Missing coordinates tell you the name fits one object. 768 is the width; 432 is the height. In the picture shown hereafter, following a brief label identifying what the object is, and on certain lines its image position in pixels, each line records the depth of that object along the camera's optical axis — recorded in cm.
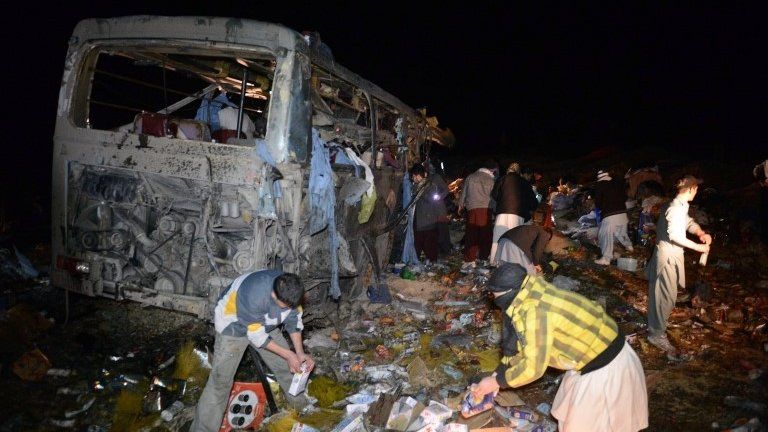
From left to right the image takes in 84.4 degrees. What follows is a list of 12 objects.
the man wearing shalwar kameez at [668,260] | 430
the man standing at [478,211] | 756
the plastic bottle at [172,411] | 319
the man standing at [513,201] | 678
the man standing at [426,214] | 751
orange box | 321
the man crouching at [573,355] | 233
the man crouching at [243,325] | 284
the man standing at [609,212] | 764
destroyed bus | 346
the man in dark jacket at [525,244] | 519
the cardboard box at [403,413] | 322
